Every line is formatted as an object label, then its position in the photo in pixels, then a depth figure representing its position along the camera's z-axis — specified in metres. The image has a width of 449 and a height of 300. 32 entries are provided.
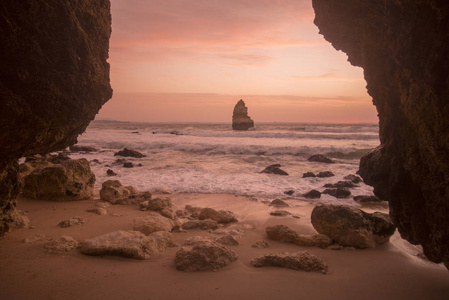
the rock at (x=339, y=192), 8.02
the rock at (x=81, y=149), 18.41
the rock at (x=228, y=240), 4.48
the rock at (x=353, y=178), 9.75
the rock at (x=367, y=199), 7.41
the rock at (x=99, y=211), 5.77
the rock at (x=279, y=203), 7.09
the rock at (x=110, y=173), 10.66
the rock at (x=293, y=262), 3.63
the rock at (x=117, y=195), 6.78
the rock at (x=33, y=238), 4.04
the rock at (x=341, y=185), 9.10
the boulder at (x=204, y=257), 3.49
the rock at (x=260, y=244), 4.48
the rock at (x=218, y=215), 5.70
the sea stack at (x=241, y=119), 52.43
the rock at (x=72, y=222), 4.89
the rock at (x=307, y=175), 10.75
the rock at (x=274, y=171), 11.28
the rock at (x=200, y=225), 5.28
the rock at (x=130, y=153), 16.30
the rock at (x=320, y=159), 14.85
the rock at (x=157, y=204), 6.33
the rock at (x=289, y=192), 8.27
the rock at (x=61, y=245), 3.75
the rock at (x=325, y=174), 10.75
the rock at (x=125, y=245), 3.70
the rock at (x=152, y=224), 4.85
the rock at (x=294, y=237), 4.57
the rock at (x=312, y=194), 7.93
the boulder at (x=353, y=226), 4.55
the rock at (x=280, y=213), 6.32
